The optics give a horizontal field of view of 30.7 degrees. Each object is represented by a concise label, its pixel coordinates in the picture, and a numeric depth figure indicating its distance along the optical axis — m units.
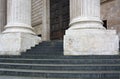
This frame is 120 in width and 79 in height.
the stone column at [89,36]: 7.05
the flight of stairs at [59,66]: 5.17
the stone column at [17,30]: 8.59
